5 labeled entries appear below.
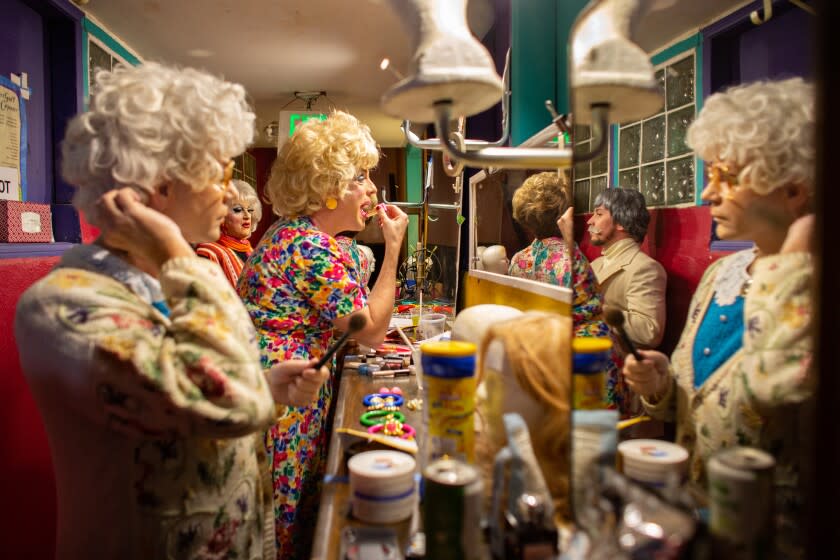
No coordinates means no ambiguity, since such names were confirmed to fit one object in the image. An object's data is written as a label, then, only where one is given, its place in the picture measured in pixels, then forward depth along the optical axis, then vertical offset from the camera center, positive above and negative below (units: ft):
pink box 7.79 +0.65
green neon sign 12.57 +3.44
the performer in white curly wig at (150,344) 2.51 -0.38
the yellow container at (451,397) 2.22 -0.56
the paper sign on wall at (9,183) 9.64 +1.48
